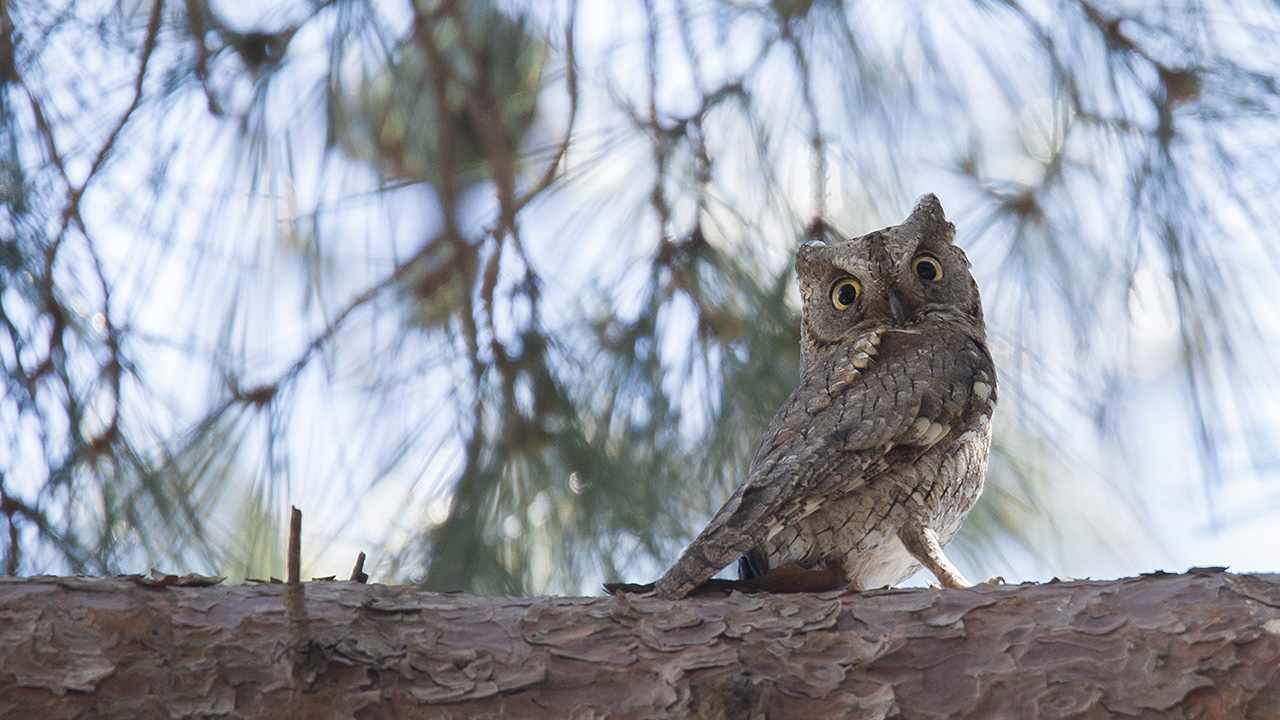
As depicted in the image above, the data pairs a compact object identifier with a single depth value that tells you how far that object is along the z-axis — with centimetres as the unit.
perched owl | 770
